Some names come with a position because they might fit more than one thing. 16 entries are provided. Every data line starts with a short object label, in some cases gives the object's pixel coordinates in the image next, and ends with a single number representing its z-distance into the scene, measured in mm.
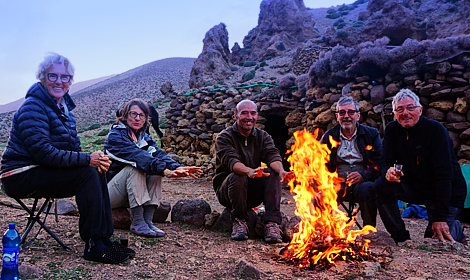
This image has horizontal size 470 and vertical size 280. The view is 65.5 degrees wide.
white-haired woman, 2980
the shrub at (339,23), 48525
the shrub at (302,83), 9523
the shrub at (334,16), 59512
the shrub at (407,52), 7363
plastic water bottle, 2347
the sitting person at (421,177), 3787
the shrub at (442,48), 6992
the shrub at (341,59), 8312
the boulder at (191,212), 4836
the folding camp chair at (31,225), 3211
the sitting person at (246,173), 4121
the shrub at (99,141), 23447
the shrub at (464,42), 6941
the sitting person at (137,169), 3912
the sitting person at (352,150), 4448
